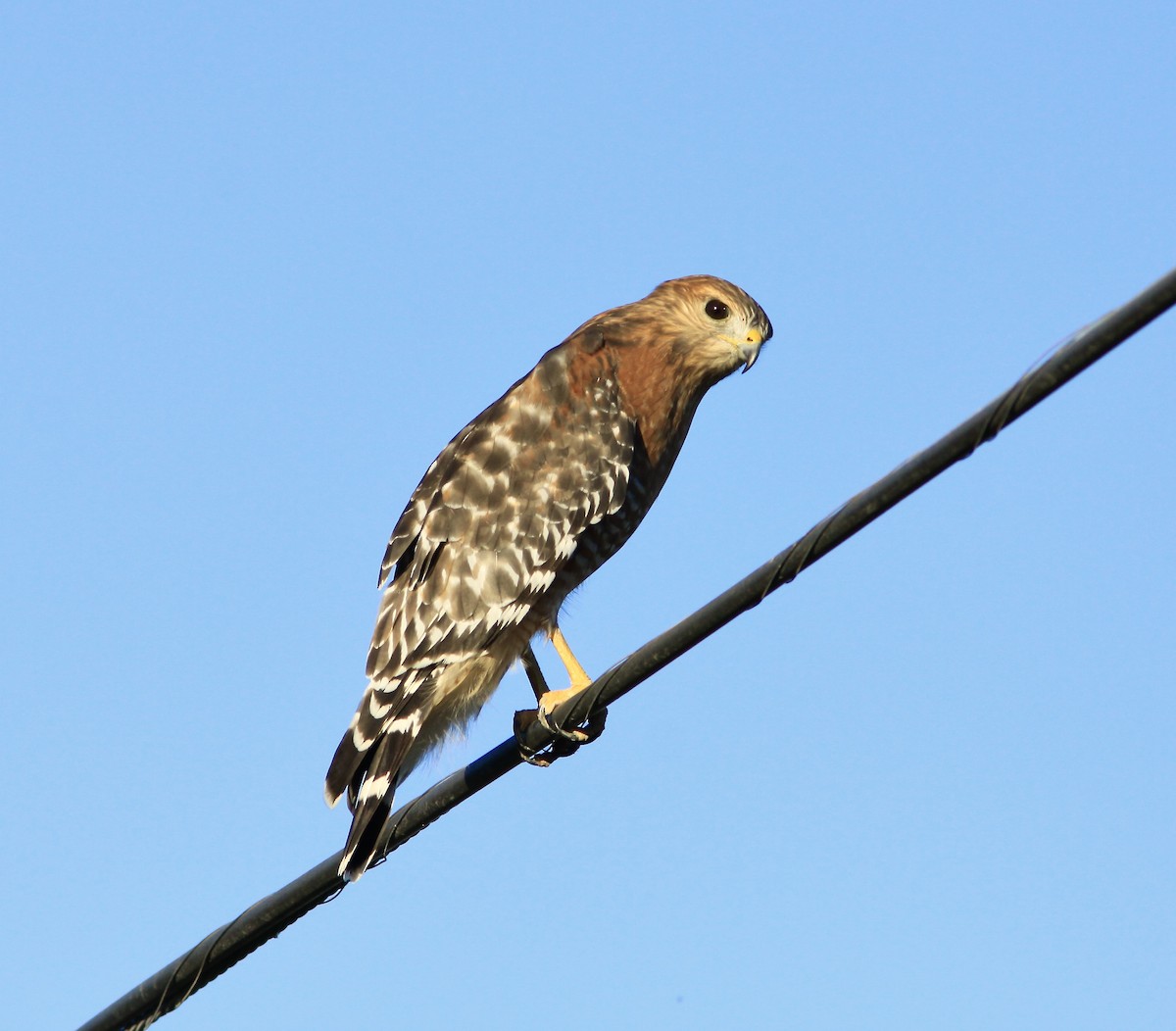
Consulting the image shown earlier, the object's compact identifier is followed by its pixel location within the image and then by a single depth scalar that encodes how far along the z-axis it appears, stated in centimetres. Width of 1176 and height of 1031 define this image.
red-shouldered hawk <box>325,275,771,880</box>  1308
